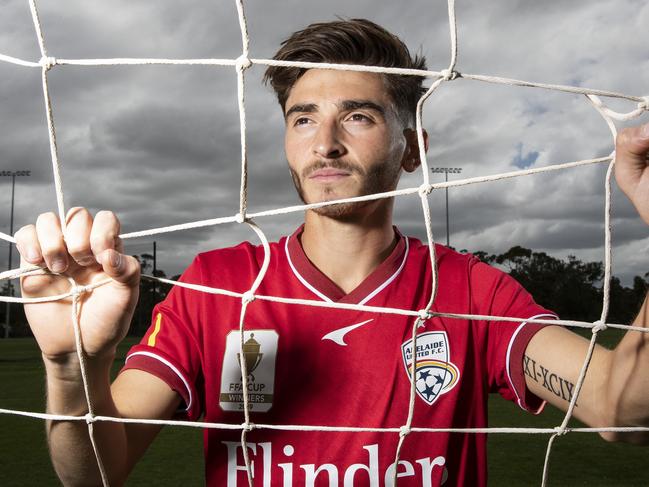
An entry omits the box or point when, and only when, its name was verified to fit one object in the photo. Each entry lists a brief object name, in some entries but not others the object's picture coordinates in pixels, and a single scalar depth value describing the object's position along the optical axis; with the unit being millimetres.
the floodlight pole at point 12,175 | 26062
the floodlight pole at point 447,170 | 28145
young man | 1333
